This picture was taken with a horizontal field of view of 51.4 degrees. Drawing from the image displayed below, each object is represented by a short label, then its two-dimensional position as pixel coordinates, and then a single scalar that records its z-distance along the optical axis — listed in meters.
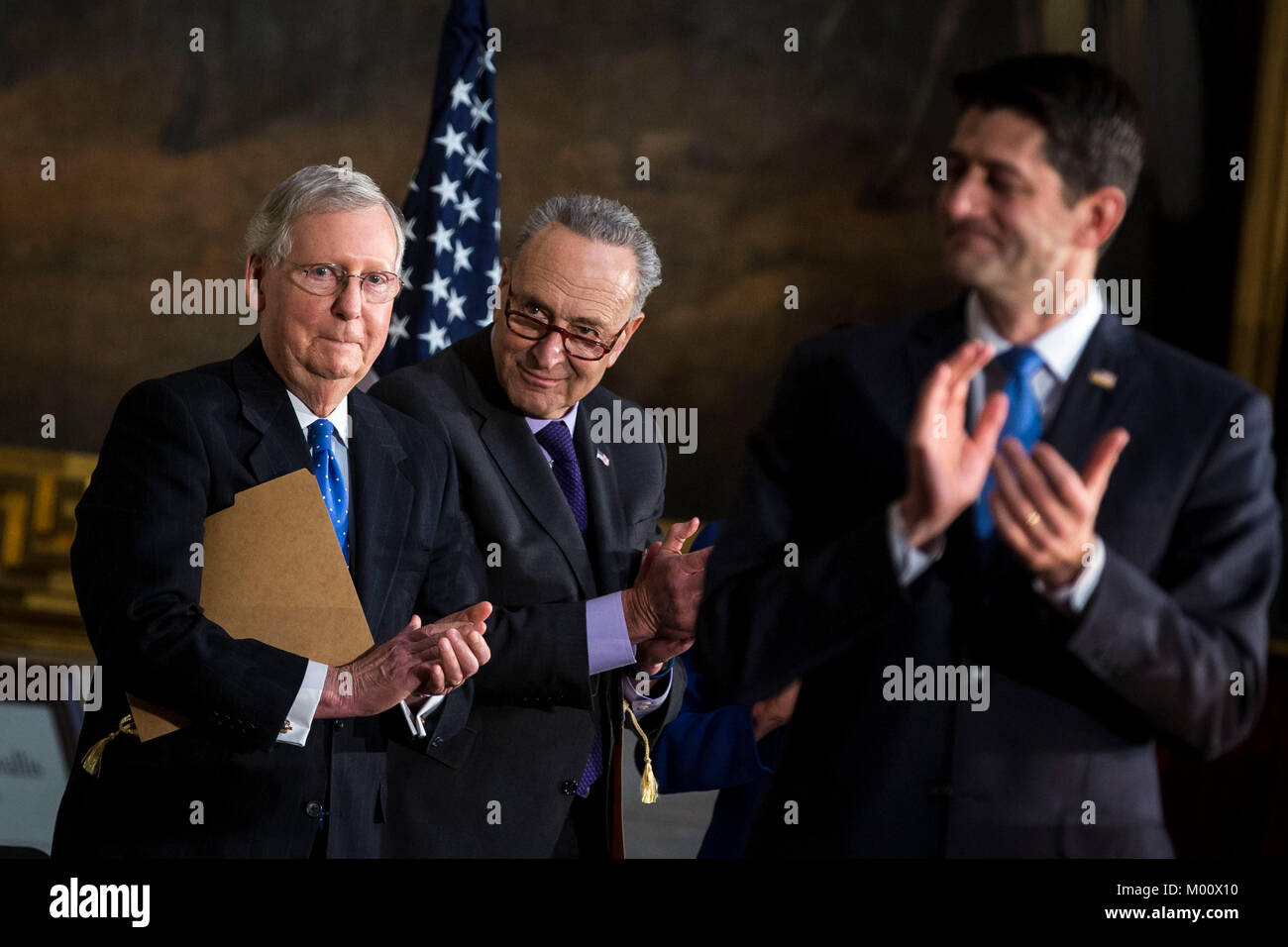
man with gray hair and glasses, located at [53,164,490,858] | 2.26
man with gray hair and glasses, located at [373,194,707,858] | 2.62
